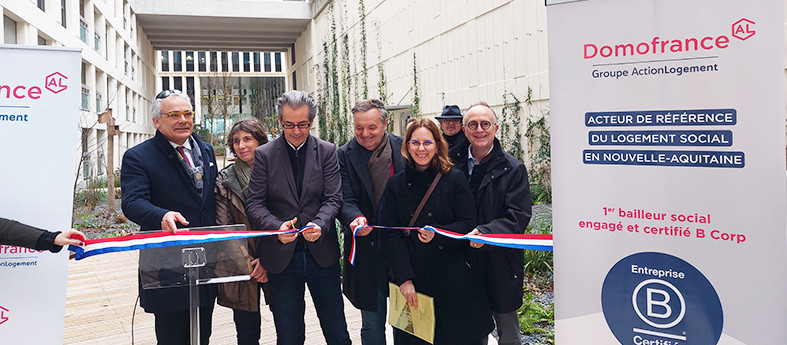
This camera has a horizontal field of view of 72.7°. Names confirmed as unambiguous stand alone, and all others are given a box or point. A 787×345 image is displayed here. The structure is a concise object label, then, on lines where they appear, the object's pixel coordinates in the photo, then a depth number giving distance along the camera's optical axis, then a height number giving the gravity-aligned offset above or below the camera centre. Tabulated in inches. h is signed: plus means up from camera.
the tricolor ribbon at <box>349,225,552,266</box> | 115.0 -13.4
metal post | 109.0 -15.9
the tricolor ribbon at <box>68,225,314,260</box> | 108.1 -10.7
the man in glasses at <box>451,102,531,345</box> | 123.0 -7.4
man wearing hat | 173.6 +18.2
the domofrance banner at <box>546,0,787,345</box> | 71.4 +0.5
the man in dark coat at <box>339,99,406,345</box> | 131.0 -3.6
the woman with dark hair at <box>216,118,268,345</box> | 131.3 -21.2
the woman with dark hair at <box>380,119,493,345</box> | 120.6 -14.3
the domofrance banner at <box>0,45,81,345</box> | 109.3 +3.6
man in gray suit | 124.9 -7.3
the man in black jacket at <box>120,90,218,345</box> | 116.3 +0.8
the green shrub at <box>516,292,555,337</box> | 181.0 -48.7
